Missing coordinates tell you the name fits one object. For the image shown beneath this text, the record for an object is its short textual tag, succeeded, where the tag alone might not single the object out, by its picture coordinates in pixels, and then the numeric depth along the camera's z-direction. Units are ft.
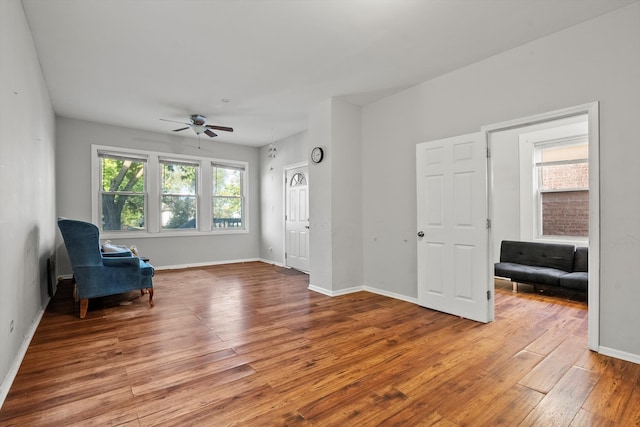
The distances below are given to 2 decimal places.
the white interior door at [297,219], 20.76
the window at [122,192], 19.58
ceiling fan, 16.92
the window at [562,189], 16.10
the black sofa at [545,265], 13.84
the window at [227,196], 23.79
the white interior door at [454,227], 11.10
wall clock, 15.28
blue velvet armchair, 11.52
